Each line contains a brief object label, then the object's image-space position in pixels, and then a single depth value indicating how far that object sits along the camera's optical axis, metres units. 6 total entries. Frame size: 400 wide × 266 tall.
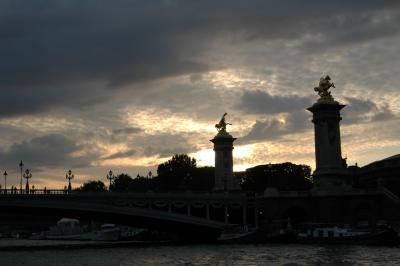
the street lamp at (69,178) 85.94
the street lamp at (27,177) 83.44
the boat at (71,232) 149.11
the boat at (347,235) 77.69
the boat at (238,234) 89.31
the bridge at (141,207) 82.50
